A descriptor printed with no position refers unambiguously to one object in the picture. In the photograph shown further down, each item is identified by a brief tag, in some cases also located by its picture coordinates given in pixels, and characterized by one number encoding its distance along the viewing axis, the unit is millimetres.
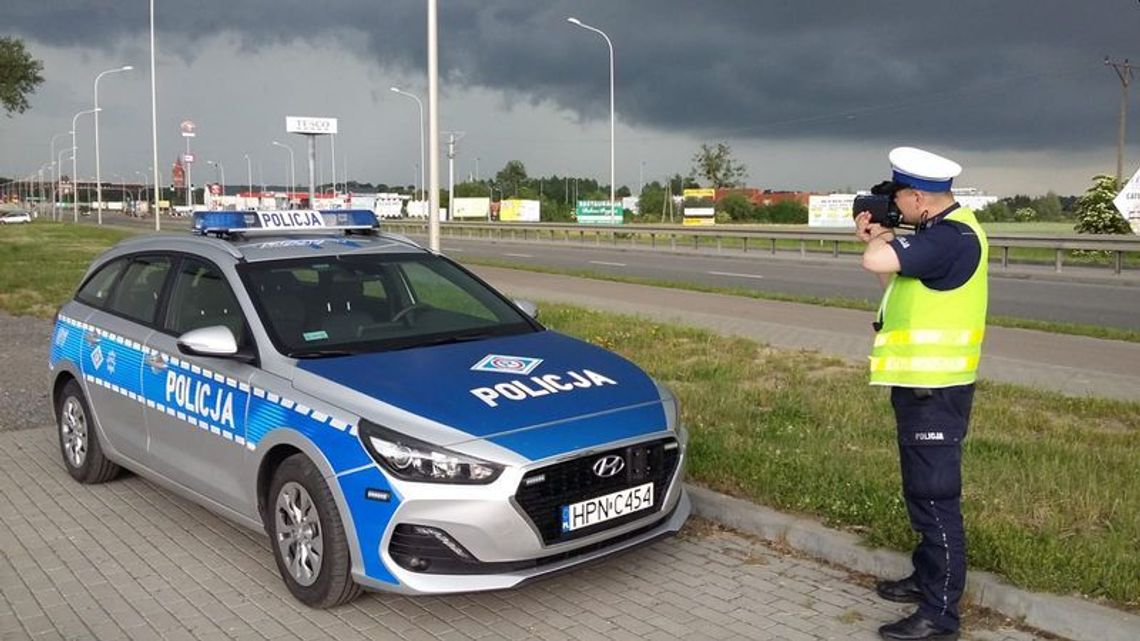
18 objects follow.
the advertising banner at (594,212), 56125
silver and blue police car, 3943
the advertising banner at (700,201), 63612
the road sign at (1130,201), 20359
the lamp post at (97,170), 64450
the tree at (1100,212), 31000
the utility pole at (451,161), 53531
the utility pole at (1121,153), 38891
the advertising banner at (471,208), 85650
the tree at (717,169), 82812
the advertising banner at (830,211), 51062
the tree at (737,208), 76044
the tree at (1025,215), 73244
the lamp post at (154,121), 43650
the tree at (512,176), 131000
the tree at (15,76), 44812
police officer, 3713
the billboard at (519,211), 75688
